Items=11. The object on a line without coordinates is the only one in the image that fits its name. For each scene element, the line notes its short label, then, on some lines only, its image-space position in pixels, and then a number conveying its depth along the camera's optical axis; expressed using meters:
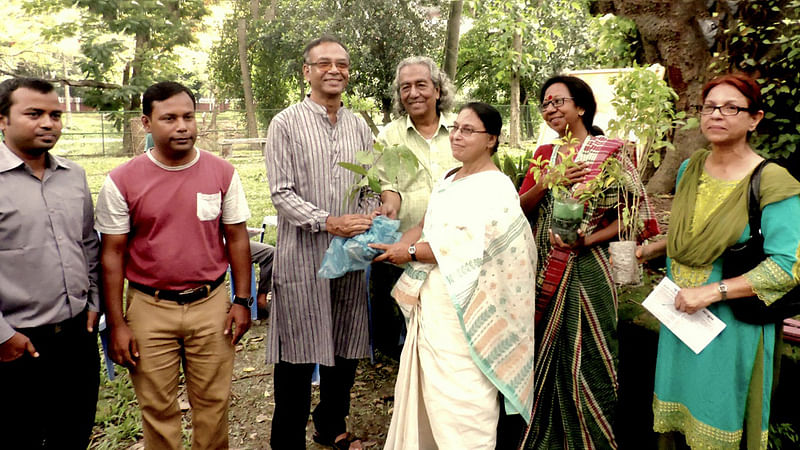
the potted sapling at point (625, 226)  2.28
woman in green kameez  2.00
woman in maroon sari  2.49
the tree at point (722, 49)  3.88
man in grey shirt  2.15
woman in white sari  2.35
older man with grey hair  2.93
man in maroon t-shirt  2.34
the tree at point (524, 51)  7.85
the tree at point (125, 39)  15.83
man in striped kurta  2.75
